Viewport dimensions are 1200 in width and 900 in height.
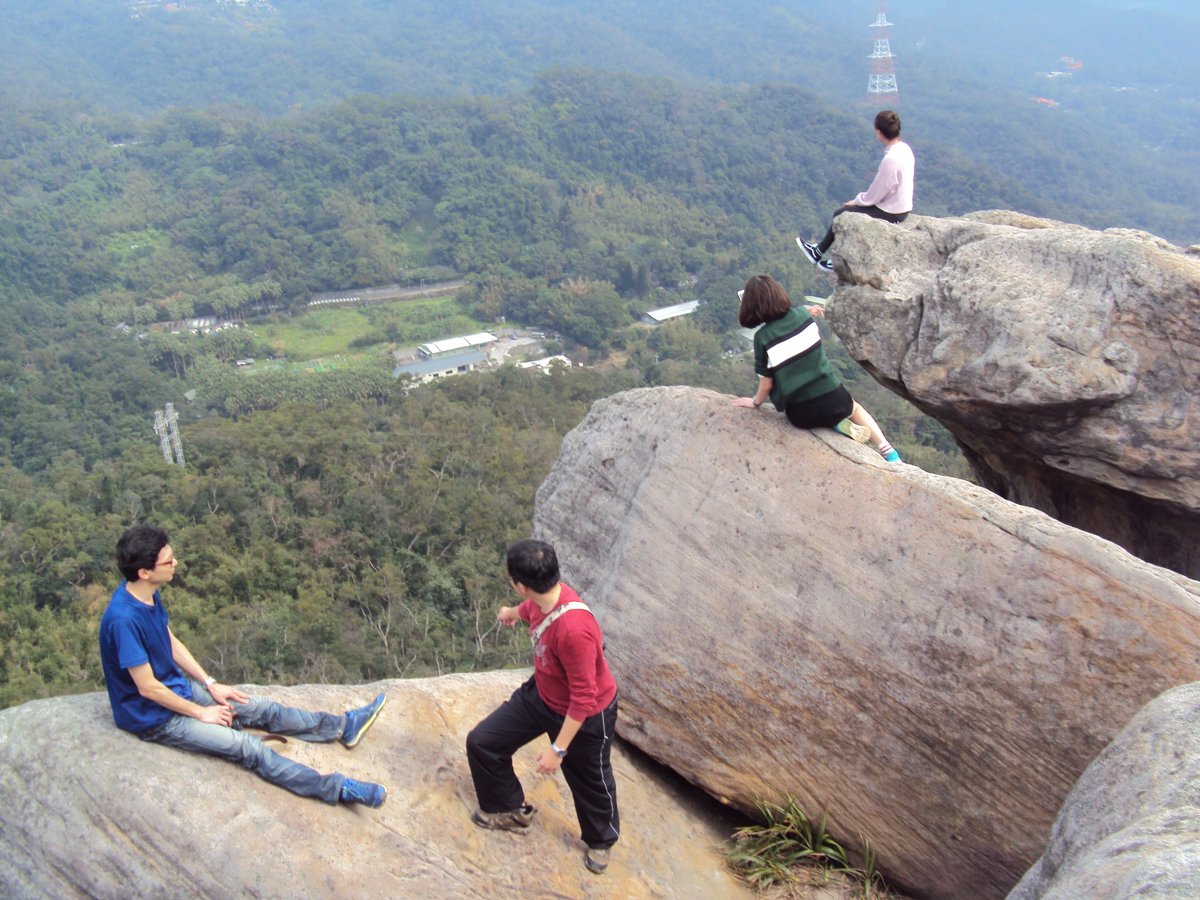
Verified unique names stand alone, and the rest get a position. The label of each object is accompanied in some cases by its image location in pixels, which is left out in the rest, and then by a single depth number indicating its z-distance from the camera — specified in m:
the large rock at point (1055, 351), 6.15
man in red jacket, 4.36
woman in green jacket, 5.51
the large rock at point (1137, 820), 2.91
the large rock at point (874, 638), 4.76
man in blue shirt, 4.40
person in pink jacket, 7.25
